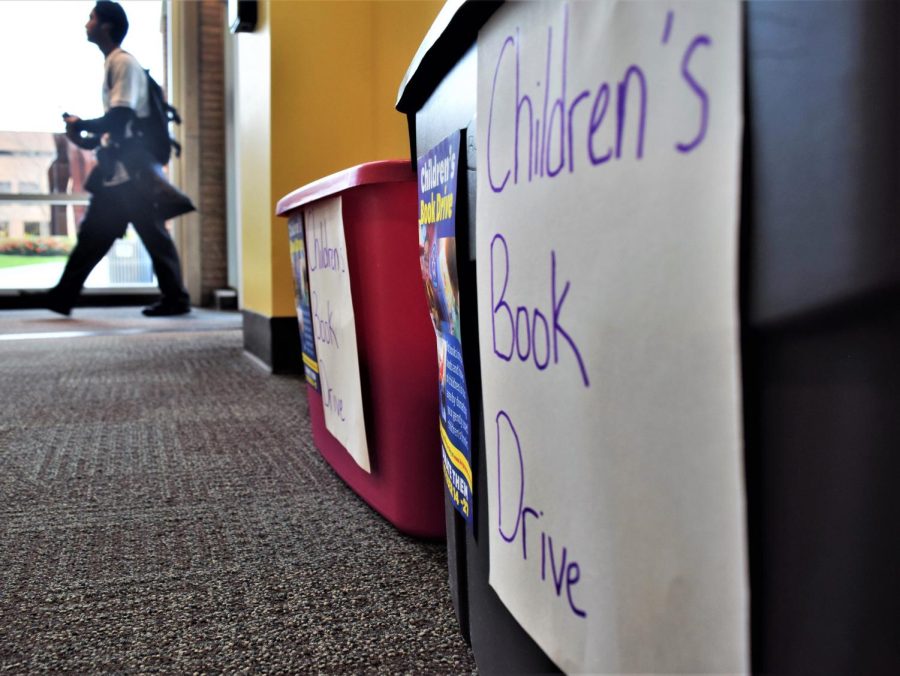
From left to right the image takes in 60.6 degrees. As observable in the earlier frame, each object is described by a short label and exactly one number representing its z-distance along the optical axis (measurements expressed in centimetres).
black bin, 28
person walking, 415
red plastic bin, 96
